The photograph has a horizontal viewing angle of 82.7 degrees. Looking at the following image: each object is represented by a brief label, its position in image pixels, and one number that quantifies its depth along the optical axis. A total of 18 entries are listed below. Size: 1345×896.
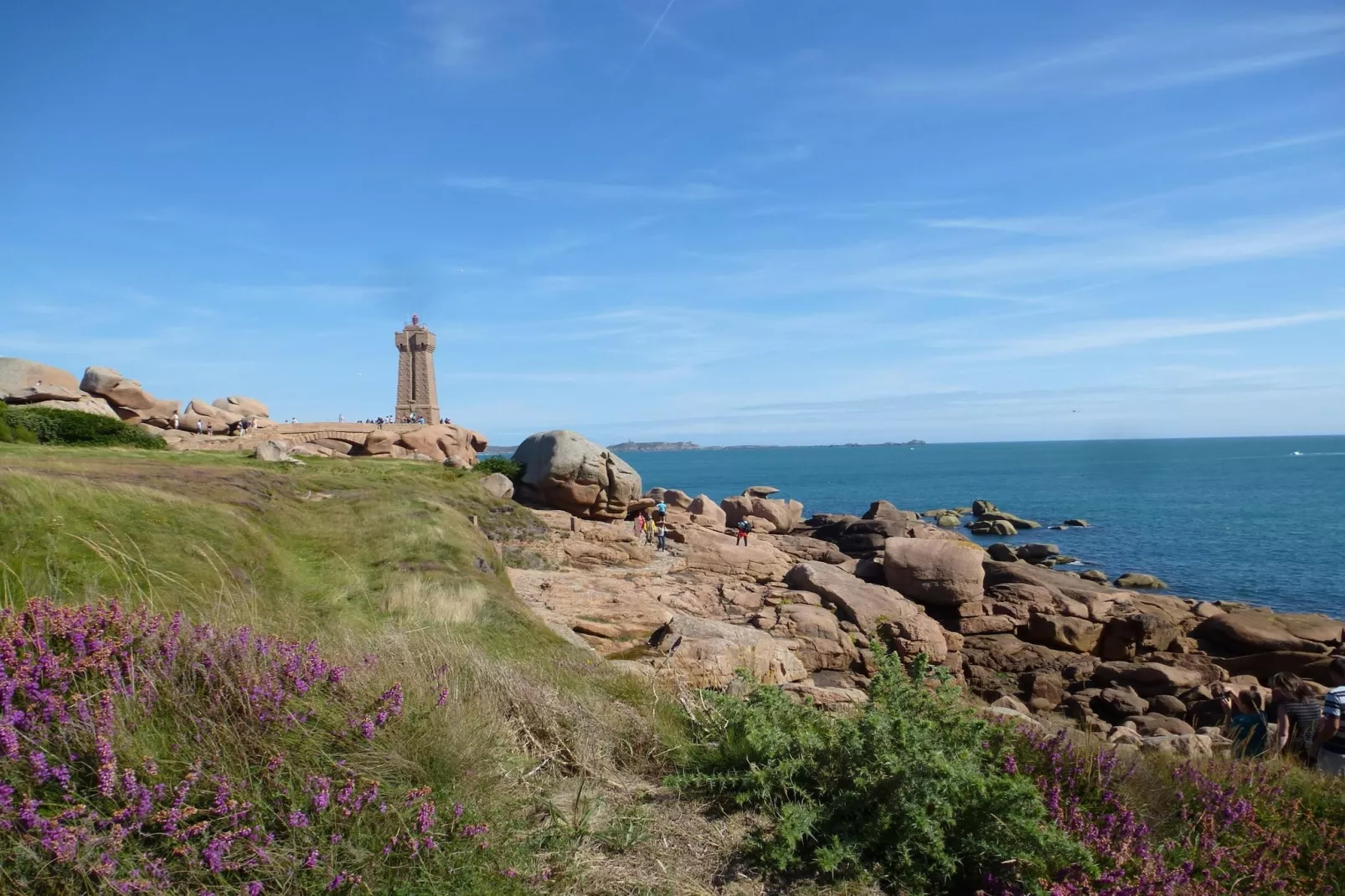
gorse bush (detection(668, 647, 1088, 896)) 3.63
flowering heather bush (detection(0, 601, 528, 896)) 2.91
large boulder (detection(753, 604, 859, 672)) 16.34
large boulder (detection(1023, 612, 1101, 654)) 21.16
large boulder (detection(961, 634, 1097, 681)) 18.69
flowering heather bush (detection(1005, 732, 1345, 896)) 3.53
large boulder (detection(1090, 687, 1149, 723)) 16.08
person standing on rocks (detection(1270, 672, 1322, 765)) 7.20
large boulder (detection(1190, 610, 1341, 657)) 20.48
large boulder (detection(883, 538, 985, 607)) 21.92
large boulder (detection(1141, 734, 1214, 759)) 6.87
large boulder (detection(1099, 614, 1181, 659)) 21.16
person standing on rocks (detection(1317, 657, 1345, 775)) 6.17
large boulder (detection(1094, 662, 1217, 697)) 17.41
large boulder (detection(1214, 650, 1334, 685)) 18.45
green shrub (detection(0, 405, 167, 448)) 24.70
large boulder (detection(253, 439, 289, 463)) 27.92
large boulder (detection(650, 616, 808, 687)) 11.13
